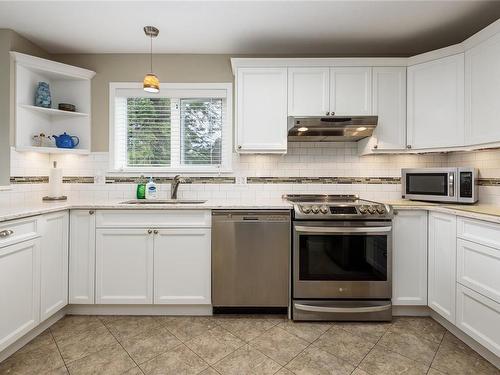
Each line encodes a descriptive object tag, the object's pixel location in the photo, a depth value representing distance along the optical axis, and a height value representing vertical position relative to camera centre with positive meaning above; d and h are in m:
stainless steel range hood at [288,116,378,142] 2.48 +0.57
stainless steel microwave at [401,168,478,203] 2.24 +0.04
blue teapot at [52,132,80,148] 2.75 +0.46
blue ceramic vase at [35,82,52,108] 2.60 +0.86
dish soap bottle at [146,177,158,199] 2.85 -0.05
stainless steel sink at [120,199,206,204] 2.69 -0.15
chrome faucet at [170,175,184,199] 2.84 +0.01
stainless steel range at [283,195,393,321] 2.24 -0.62
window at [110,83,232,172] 2.99 +0.63
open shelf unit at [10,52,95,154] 2.49 +0.84
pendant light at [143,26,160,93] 2.21 +0.85
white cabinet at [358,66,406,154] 2.58 +0.84
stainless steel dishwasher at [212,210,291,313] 2.29 -0.60
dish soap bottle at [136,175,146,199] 2.86 -0.05
